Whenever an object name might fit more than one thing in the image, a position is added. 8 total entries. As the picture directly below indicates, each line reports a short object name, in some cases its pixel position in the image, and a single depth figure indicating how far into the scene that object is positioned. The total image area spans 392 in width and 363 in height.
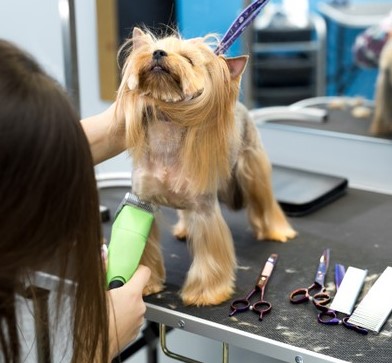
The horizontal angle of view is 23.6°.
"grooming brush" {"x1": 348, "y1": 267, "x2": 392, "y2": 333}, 1.19
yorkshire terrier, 1.16
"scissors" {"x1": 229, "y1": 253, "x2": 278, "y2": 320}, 1.23
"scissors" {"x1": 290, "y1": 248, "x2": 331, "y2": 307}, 1.25
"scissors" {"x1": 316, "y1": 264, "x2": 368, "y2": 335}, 1.18
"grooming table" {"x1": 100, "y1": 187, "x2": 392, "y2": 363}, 1.16
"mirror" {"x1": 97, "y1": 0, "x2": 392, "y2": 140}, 2.00
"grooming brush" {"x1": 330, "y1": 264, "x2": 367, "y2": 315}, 1.22
